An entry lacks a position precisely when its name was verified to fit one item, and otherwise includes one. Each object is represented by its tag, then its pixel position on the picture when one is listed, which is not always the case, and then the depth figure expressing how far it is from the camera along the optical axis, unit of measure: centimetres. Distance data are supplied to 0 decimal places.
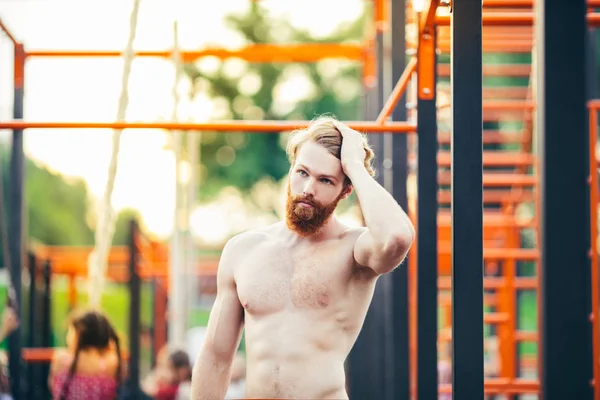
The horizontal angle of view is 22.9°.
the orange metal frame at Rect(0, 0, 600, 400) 569
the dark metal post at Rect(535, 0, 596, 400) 301
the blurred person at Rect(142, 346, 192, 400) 1051
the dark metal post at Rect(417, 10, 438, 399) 560
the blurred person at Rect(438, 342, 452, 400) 1212
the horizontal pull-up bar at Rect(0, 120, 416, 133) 612
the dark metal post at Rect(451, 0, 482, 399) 413
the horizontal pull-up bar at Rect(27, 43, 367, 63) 1081
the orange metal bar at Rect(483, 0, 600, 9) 674
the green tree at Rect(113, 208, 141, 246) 4573
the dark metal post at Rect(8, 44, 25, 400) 809
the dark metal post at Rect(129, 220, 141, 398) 1198
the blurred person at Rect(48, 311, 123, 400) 856
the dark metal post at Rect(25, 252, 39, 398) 1321
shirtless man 454
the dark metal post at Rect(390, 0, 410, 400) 703
